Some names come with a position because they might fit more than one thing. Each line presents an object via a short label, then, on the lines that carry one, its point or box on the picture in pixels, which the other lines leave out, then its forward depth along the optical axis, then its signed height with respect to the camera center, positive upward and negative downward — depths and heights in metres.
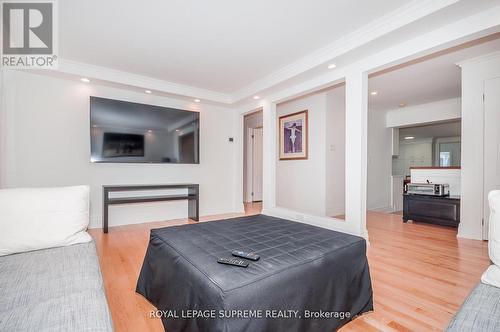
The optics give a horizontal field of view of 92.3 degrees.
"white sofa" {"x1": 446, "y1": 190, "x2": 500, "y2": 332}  0.90 -0.58
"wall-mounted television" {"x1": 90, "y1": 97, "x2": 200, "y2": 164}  3.63 +0.55
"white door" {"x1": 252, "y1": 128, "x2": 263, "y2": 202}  6.95 +0.04
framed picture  4.88 +0.65
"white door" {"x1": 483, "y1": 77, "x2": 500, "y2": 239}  3.12 +0.37
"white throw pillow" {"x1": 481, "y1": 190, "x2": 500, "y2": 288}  1.13 -0.38
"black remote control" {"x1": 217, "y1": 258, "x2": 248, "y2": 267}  1.25 -0.51
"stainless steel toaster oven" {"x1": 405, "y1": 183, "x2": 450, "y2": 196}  4.13 -0.40
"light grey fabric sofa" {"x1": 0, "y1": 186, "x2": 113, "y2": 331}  0.91 -0.55
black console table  3.56 -0.52
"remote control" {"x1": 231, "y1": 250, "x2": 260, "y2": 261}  1.33 -0.50
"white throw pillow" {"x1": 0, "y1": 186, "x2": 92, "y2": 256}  1.46 -0.34
